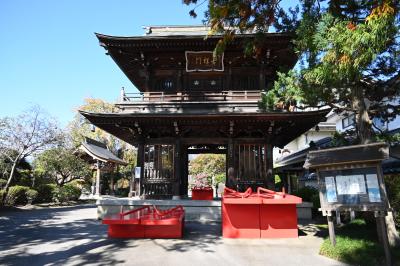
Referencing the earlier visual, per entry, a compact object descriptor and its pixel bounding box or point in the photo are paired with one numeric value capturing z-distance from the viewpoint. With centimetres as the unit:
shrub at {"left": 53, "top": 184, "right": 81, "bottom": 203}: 2417
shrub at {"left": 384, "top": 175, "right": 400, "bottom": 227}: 788
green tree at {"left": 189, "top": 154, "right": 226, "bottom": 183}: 4081
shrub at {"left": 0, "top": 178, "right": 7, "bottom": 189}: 2082
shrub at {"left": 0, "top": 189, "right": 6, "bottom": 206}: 1820
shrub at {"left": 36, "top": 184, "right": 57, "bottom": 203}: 2288
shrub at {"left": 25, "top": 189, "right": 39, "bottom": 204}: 2119
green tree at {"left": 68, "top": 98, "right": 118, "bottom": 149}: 3959
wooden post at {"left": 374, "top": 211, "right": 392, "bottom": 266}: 584
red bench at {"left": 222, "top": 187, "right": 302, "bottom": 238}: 860
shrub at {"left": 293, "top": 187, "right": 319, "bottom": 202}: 1450
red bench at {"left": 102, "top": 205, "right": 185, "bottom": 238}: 855
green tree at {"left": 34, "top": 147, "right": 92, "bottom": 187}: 2678
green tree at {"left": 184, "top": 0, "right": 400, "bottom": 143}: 539
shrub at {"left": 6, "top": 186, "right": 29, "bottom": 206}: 1942
